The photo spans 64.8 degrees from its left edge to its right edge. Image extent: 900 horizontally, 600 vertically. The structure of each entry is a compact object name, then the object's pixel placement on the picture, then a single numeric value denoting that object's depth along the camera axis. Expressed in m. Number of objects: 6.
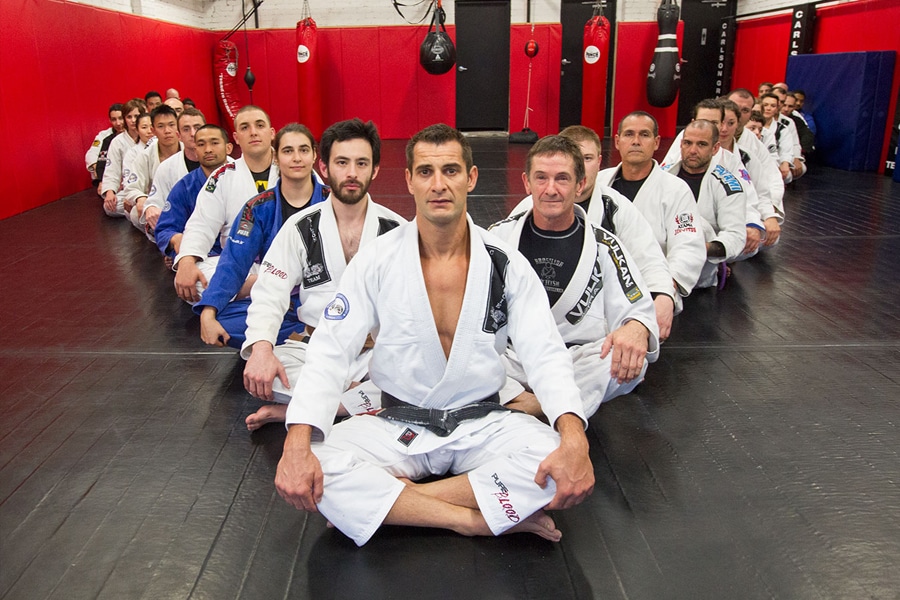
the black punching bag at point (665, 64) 11.01
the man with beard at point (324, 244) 2.55
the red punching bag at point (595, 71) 11.62
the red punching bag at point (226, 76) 12.42
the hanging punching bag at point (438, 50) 11.44
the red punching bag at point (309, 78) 11.91
